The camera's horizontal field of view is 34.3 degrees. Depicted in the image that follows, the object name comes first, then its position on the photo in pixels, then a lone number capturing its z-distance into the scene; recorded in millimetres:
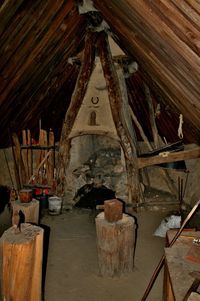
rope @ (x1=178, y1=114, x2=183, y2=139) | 6969
